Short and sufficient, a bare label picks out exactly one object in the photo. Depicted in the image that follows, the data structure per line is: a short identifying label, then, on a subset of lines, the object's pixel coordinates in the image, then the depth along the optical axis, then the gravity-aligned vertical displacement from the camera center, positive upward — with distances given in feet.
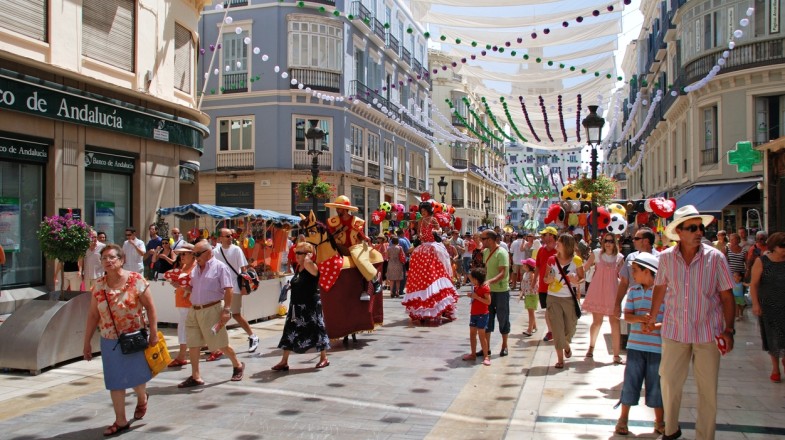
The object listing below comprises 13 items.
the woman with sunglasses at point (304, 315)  25.53 -3.43
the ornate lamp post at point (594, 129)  40.26 +5.98
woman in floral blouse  17.75 -2.54
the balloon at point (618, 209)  49.98 +1.33
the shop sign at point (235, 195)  96.07 +4.73
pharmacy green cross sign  58.80 +6.19
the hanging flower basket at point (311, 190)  58.75 +3.42
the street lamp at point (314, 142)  47.09 +6.13
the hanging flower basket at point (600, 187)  42.11 +3.06
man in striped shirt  15.42 -2.10
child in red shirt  27.48 -3.27
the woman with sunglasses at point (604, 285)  27.76 -2.49
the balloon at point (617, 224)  46.20 +0.17
